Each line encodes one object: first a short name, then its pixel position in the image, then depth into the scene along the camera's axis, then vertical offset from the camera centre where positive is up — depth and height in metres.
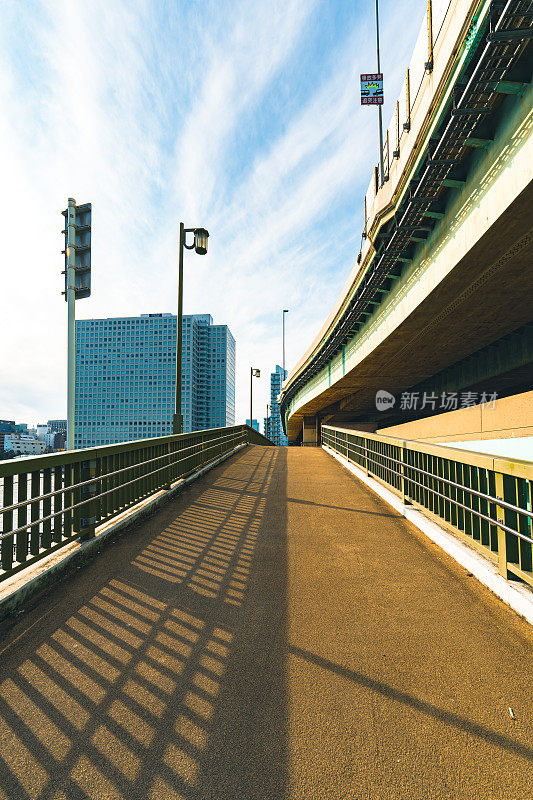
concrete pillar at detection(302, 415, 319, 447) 47.88 -1.96
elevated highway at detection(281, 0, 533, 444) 6.09 +5.33
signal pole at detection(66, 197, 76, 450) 6.33 +2.12
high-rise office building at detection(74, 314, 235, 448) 184.50 +22.11
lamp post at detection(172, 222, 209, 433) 10.46 +5.15
